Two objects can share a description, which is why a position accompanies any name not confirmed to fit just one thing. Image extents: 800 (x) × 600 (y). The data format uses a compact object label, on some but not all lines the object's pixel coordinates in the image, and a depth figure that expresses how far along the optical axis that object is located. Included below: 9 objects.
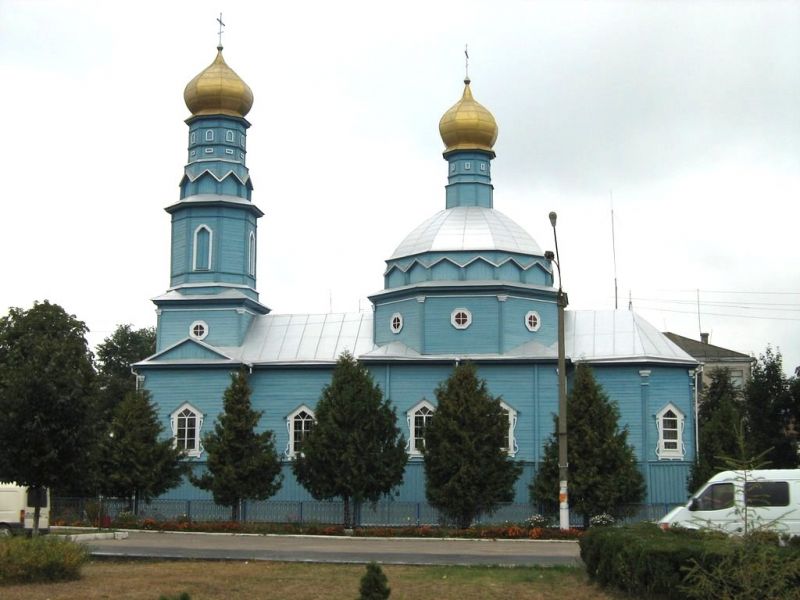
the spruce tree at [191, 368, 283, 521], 30.25
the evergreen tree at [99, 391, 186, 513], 30.75
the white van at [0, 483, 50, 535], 24.80
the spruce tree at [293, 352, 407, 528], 29.52
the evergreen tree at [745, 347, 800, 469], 37.75
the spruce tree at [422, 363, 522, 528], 28.89
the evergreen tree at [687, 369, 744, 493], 30.97
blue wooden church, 32.97
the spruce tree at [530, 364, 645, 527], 28.78
